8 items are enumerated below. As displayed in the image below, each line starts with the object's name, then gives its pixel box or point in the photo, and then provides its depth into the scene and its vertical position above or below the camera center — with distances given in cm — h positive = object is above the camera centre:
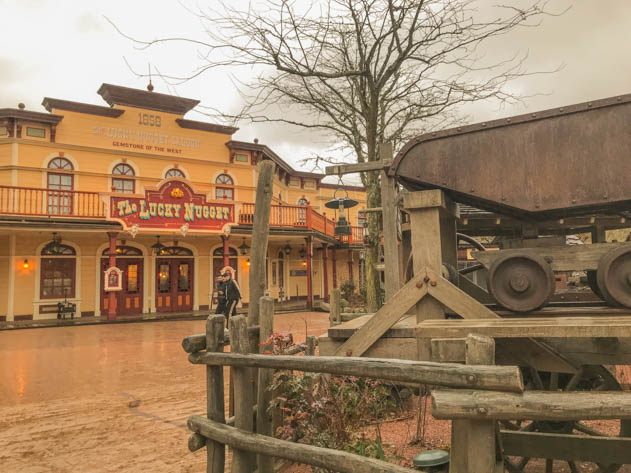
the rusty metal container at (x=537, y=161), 253 +70
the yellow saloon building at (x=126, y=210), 1558 +264
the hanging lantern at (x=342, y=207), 948 +157
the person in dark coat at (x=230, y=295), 1090 -44
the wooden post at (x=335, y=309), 657 -52
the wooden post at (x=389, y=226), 515 +61
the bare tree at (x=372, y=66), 787 +447
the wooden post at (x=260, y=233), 477 +50
